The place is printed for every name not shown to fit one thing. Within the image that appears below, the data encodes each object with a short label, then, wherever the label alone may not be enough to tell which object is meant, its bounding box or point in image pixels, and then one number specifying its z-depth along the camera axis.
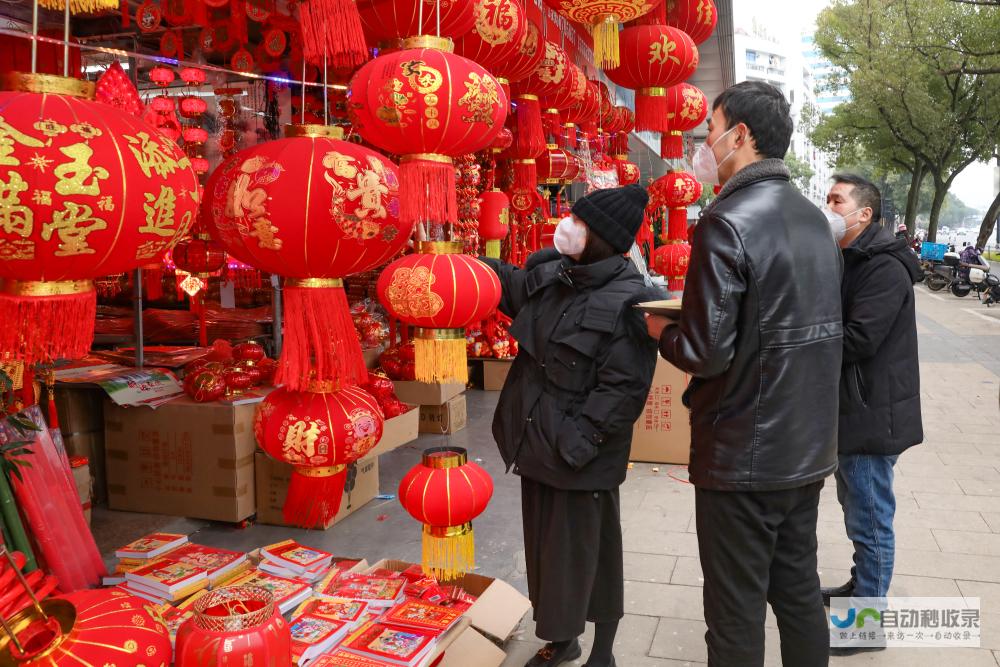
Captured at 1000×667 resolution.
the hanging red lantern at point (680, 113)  4.62
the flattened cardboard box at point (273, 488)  4.12
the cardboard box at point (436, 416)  5.97
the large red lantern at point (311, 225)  1.72
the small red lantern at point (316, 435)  1.94
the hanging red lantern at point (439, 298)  2.03
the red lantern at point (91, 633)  1.45
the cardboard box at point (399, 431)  4.24
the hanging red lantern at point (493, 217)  4.27
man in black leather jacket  1.87
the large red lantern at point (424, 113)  1.86
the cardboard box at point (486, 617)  2.58
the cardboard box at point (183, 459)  4.03
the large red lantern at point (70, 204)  1.21
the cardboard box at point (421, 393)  5.75
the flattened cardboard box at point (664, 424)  5.17
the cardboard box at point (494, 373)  7.47
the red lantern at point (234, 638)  1.58
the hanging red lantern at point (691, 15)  4.20
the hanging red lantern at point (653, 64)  3.84
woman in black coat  2.43
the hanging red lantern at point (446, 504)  2.33
